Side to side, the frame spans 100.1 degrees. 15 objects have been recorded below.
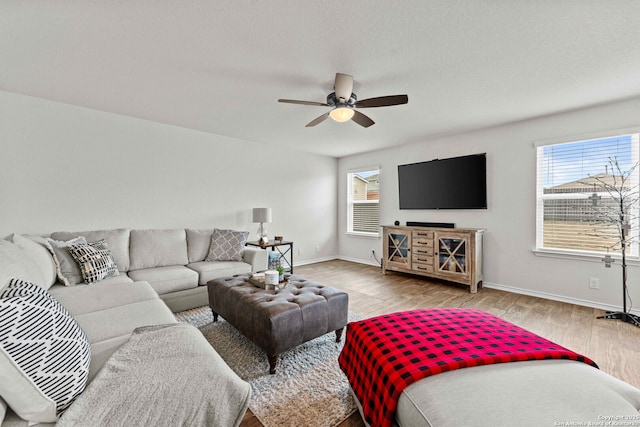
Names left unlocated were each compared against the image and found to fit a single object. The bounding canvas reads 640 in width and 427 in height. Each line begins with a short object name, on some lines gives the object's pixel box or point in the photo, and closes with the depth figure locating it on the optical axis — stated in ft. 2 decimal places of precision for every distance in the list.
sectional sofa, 2.83
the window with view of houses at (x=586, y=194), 9.75
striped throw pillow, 2.68
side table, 14.84
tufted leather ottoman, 6.11
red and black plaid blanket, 3.78
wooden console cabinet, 12.51
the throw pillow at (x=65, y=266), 7.99
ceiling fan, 7.66
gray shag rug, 4.99
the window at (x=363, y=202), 18.34
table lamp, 14.61
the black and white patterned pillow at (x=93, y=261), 8.21
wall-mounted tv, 13.21
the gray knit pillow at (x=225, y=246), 11.87
